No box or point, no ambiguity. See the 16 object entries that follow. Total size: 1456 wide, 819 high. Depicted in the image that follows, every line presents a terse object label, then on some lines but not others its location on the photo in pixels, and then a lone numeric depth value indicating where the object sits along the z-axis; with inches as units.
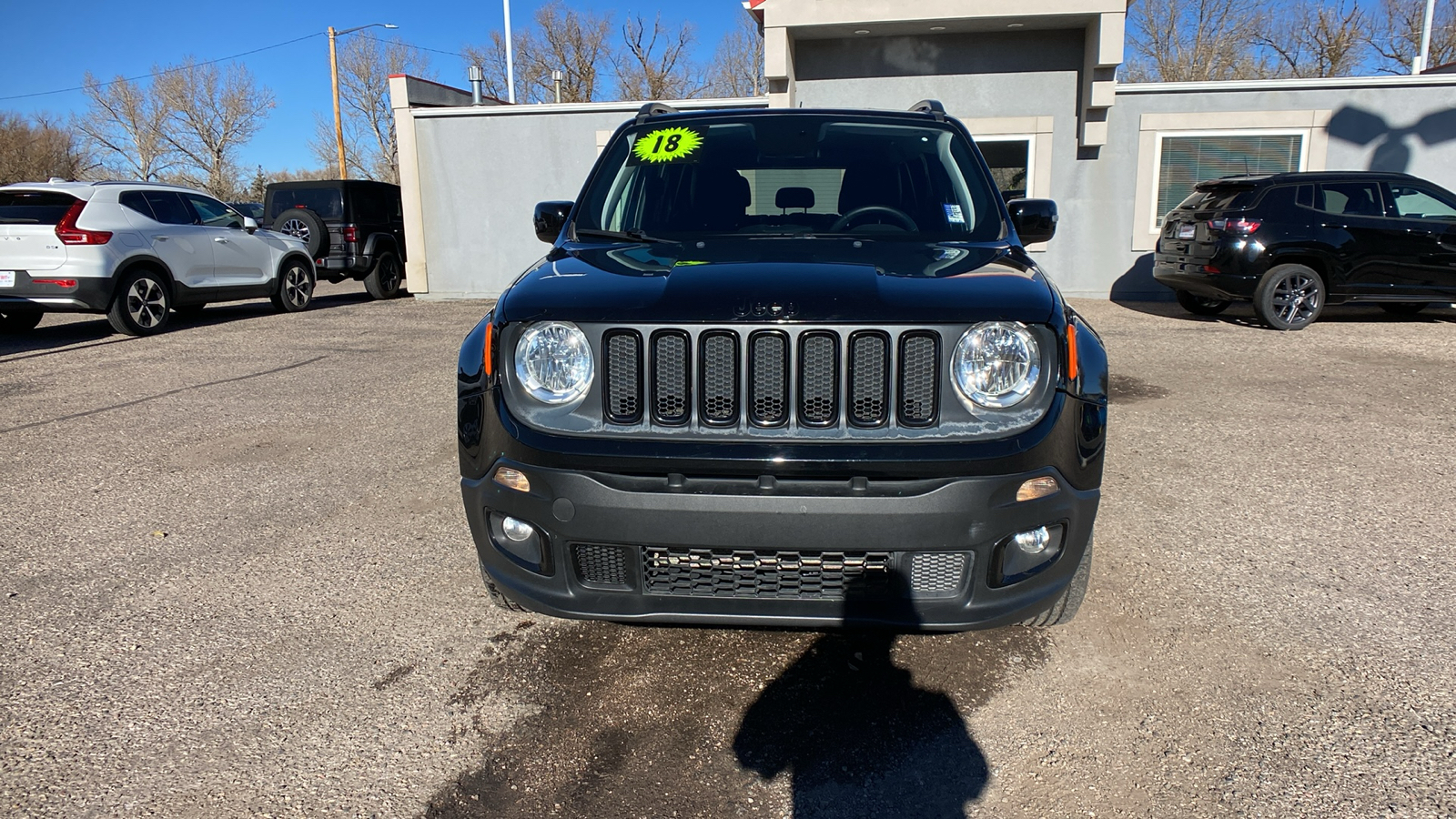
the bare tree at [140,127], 1979.6
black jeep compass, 391.5
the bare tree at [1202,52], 1577.3
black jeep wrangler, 559.8
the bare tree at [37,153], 1501.0
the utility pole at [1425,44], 652.1
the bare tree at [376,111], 2118.6
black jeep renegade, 90.8
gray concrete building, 497.7
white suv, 373.1
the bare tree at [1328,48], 1549.0
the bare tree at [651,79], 1866.4
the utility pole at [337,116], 1409.9
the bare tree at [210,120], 2020.2
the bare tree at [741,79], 1865.2
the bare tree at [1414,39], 1471.5
